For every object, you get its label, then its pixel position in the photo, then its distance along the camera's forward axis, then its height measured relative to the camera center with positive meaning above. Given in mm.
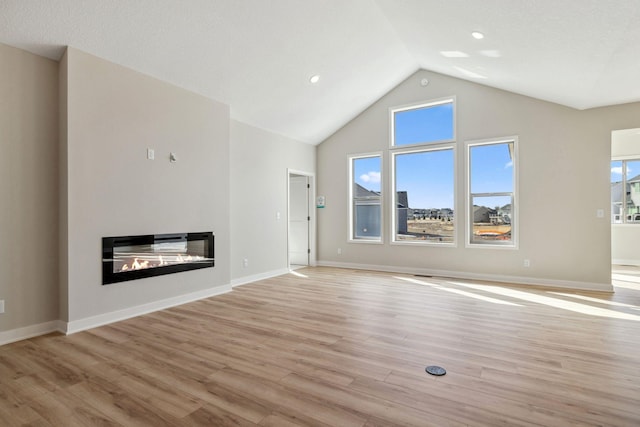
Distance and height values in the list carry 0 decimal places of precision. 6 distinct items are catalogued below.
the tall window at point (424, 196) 6328 +392
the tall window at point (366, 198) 7059 +375
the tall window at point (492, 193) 5746 +409
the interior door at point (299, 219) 7641 -83
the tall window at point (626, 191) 7195 +535
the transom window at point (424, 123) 6273 +1834
